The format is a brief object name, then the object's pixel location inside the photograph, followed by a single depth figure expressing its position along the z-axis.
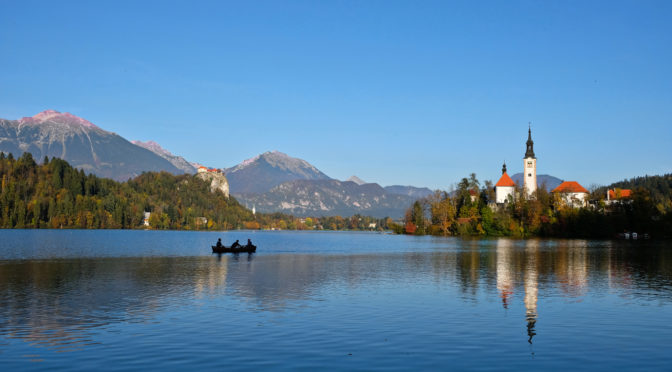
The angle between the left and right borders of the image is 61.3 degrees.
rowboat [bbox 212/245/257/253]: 92.88
